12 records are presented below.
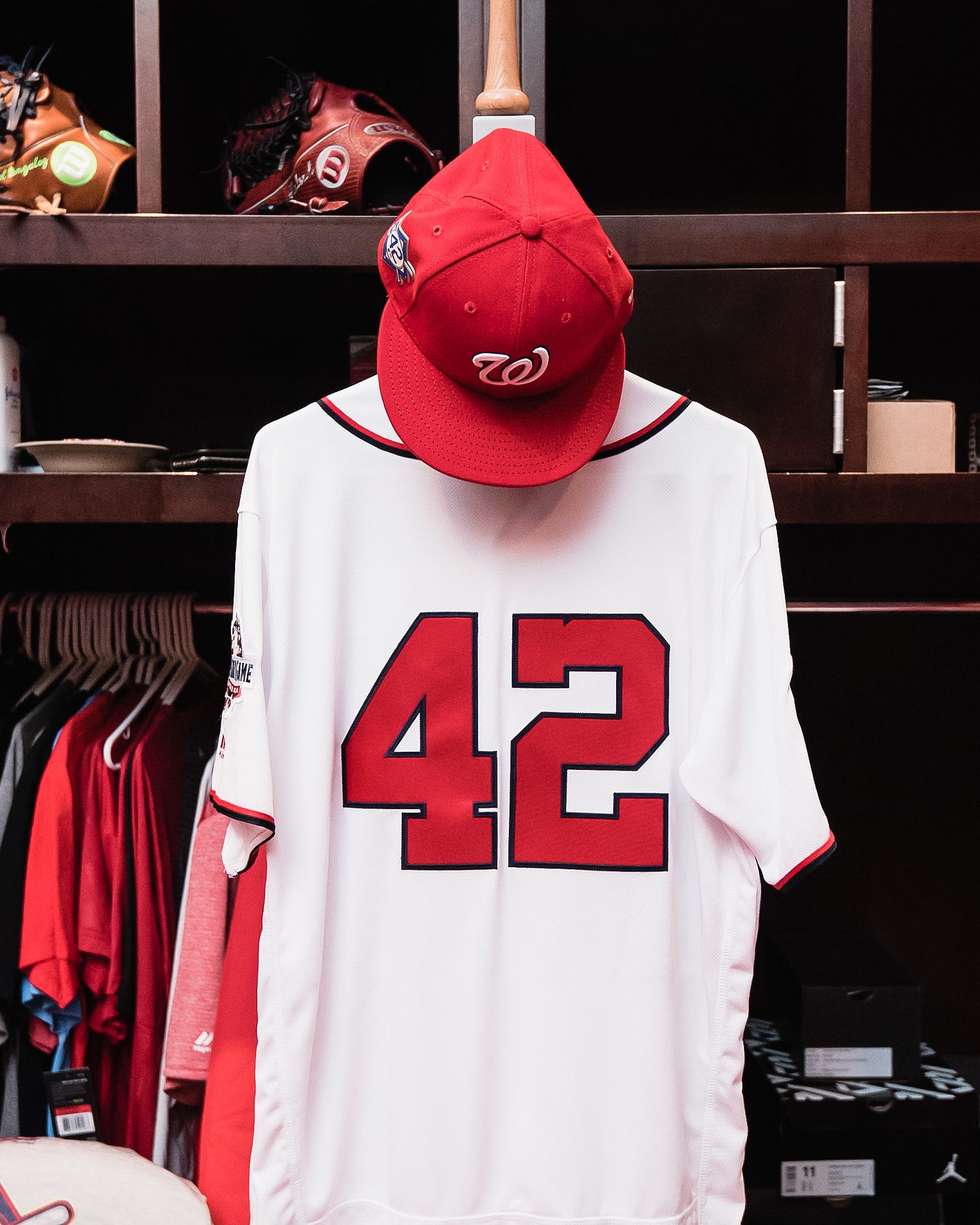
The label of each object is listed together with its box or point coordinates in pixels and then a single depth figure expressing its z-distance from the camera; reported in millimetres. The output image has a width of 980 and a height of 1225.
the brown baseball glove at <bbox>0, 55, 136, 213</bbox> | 1257
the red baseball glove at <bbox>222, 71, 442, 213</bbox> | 1267
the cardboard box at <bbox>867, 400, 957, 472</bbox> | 1294
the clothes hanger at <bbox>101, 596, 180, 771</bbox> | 1311
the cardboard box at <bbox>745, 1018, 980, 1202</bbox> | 1407
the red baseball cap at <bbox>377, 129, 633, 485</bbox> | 901
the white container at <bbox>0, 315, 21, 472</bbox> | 1321
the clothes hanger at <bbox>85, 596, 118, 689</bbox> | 1452
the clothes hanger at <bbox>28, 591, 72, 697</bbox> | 1442
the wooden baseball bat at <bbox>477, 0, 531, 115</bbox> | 1057
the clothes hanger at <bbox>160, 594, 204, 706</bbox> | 1421
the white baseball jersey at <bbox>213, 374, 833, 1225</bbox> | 1053
